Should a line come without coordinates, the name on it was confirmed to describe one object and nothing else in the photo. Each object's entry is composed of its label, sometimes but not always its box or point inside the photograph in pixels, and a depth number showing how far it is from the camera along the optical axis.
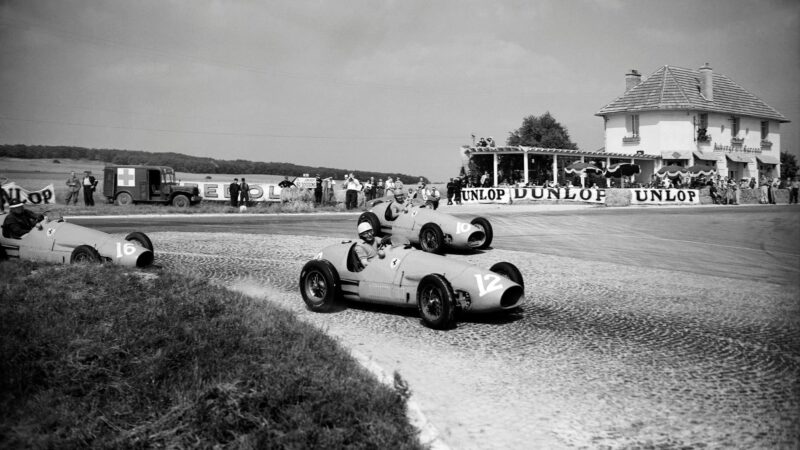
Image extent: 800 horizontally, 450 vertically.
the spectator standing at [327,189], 33.22
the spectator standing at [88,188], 29.19
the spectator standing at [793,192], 42.22
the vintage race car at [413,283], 7.90
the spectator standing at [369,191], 37.50
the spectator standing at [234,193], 31.11
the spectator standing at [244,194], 31.04
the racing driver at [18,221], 11.48
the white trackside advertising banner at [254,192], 34.74
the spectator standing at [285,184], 35.56
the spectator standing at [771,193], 42.22
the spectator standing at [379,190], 39.75
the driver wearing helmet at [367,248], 8.86
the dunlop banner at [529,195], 35.53
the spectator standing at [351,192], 30.67
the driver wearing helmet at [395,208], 14.53
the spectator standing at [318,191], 31.97
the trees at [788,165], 91.69
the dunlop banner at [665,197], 36.99
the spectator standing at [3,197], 24.36
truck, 31.34
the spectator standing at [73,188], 30.80
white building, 49.75
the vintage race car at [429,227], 13.66
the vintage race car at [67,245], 11.09
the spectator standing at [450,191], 34.91
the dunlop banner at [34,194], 28.78
